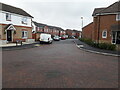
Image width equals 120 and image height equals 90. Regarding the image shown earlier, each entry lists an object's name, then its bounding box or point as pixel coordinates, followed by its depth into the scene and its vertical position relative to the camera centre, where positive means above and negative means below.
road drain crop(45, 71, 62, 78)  5.18 -1.71
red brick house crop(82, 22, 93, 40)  30.02 +3.34
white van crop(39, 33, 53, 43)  22.50 +0.71
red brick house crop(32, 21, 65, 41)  31.67 +6.36
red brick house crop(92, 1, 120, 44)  17.98 +3.04
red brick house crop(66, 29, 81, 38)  87.41 +7.60
